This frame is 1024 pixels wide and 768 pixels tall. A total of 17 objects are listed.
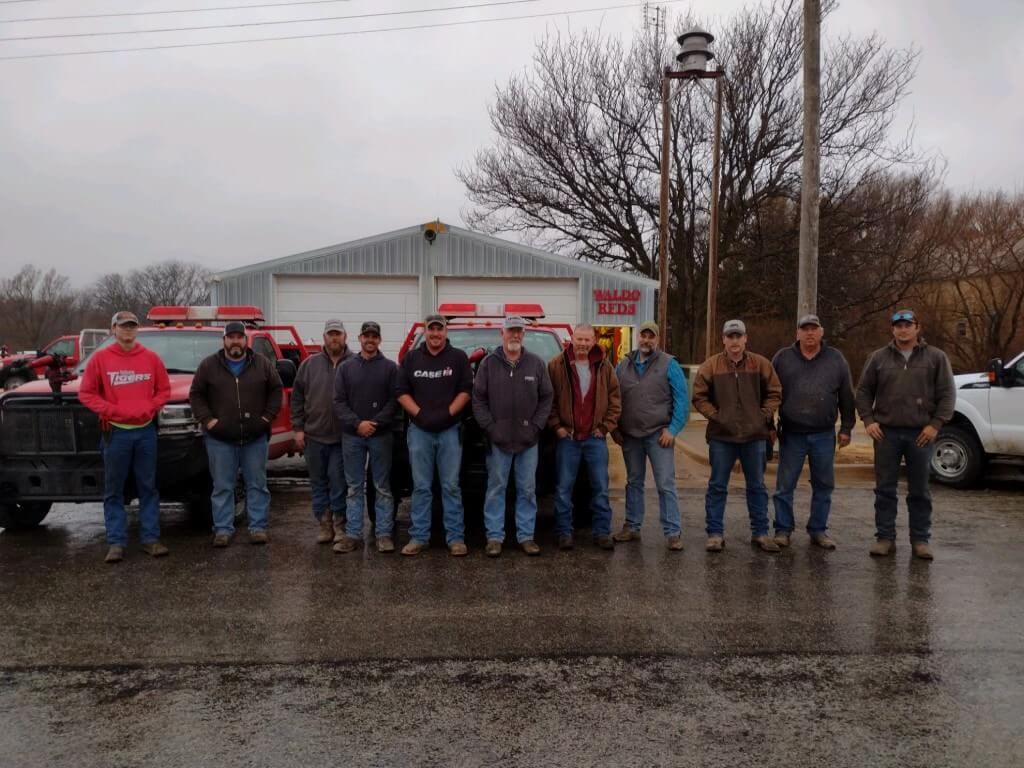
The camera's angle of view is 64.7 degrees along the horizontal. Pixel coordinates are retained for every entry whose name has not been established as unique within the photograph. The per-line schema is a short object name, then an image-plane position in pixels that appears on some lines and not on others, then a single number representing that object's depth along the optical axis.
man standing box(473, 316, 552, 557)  6.20
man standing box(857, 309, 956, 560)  6.25
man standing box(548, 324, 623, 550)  6.39
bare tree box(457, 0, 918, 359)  27.38
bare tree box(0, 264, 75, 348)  66.44
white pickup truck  8.95
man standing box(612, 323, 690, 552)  6.48
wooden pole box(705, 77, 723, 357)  15.34
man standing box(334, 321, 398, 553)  6.37
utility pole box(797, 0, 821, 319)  9.77
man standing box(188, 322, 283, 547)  6.50
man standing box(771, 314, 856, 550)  6.46
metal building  17.70
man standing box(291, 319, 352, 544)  6.66
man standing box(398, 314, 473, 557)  6.25
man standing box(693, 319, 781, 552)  6.40
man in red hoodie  6.10
